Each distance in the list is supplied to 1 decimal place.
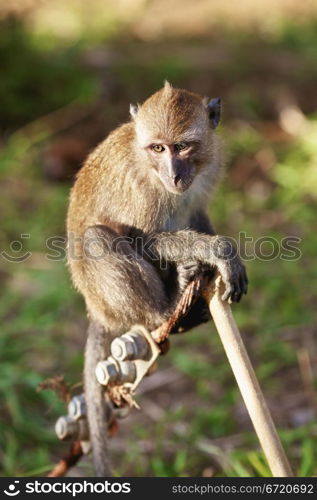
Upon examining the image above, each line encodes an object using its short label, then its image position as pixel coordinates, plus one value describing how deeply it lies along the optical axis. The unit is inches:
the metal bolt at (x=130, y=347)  261.7
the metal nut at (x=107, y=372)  266.8
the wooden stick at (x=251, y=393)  221.5
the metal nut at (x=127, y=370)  266.8
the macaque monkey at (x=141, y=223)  295.9
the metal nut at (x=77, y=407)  309.7
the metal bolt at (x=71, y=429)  297.0
